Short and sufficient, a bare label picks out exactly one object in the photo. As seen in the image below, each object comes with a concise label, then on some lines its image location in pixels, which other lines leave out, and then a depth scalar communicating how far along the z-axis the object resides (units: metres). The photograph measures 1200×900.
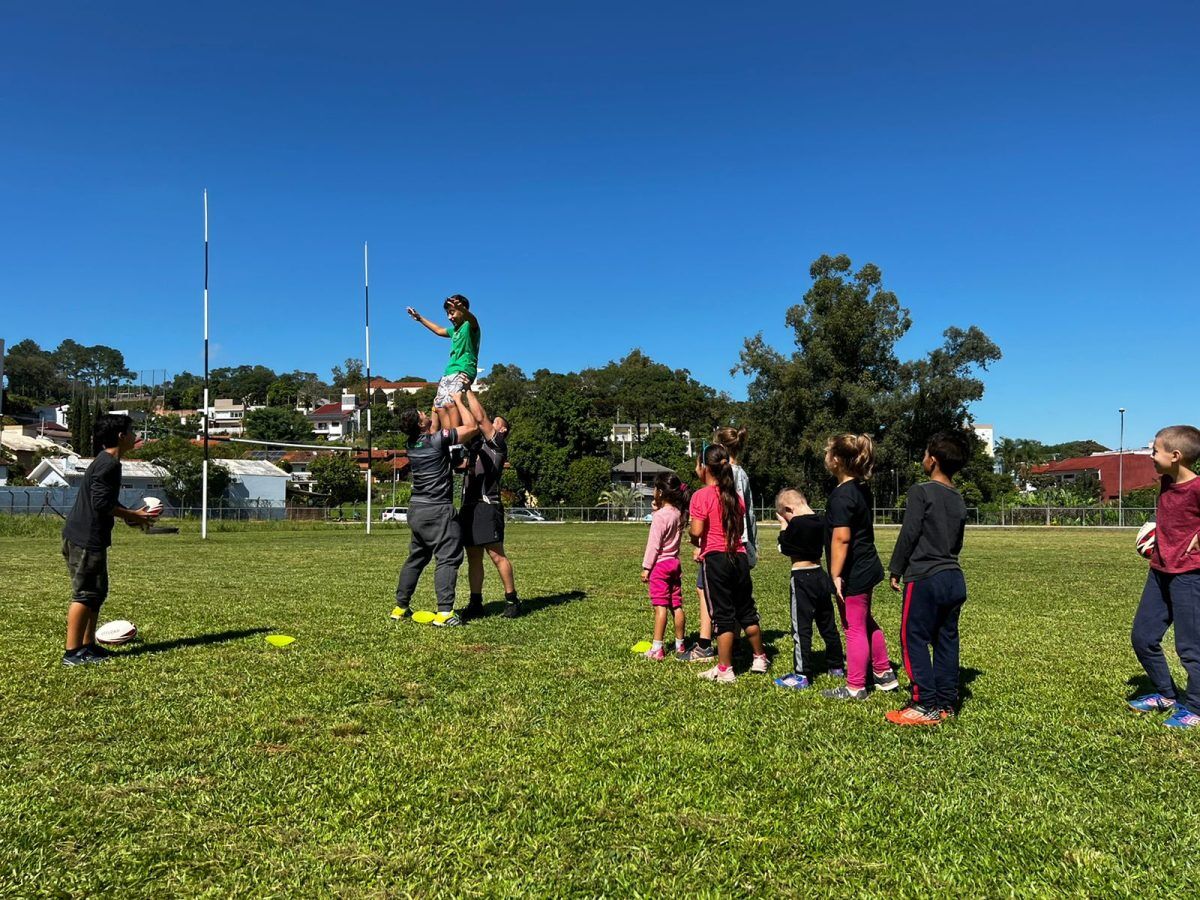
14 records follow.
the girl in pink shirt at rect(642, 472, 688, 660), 6.79
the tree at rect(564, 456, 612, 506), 68.56
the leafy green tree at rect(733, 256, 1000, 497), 52.88
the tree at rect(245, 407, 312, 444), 130.81
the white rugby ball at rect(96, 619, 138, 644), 6.42
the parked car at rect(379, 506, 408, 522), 48.18
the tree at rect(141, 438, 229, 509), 54.34
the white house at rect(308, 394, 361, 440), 142.12
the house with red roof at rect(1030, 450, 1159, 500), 87.06
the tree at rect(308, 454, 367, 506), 66.75
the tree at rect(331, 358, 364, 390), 184.75
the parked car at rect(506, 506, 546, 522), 56.06
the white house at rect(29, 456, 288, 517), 54.72
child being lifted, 8.20
